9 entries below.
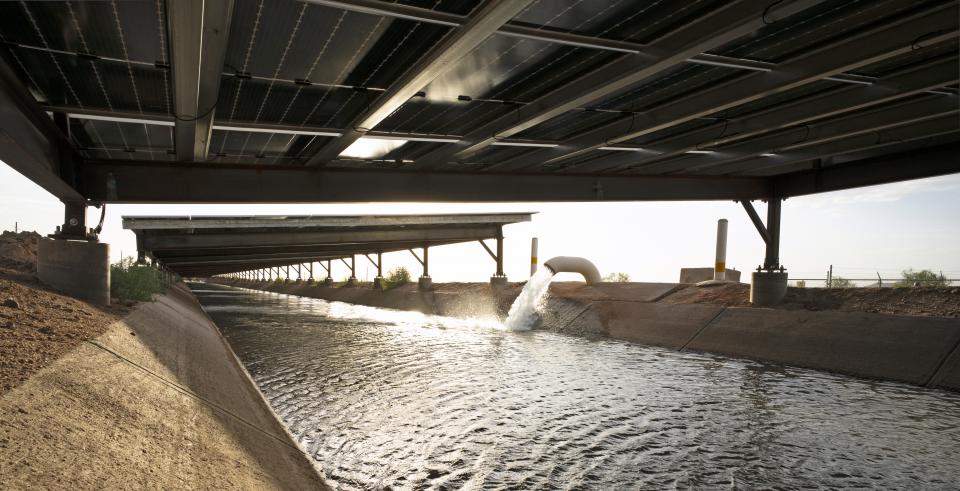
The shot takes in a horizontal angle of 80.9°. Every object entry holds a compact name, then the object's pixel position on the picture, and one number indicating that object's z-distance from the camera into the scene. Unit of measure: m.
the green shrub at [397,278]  42.05
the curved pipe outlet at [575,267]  23.66
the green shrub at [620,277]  33.42
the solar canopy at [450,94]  6.19
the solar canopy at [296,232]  27.56
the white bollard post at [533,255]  30.06
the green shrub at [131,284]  12.92
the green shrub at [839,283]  22.35
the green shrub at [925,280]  19.23
